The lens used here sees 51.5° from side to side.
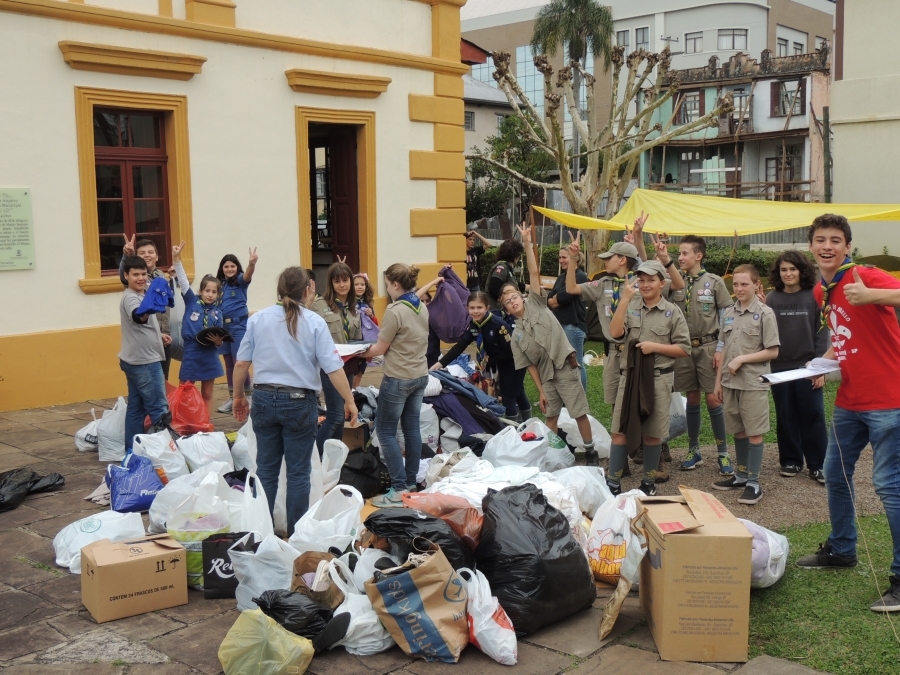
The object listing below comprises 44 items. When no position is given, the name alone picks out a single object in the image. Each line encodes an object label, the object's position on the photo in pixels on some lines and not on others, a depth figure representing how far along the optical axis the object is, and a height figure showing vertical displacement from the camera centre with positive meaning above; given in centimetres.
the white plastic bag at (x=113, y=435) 764 -158
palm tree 3822 +854
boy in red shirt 458 -68
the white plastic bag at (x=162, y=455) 648 -148
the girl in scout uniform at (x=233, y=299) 950 -60
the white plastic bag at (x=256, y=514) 517 -151
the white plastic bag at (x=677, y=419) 779 -154
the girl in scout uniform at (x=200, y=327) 874 -81
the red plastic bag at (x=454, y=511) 460 -138
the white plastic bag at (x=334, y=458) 627 -147
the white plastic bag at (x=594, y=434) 766 -165
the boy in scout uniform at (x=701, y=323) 723 -69
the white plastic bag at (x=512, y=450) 683 -157
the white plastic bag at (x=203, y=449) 668 -150
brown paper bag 413 -164
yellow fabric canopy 1154 +24
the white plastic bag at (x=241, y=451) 692 -156
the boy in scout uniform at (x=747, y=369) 657 -98
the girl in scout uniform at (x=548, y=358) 713 -94
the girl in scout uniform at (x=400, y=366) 648 -89
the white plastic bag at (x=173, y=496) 549 -150
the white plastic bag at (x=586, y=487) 590 -160
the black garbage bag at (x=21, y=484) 640 -171
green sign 940 +14
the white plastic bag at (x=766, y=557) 473 -166
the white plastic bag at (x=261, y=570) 467 -165
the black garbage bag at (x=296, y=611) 418 -167
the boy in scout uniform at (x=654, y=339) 643 -73
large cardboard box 414 -160
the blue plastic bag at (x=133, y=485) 611 -160
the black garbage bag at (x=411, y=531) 442 -139
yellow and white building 966 +116
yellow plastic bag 394 -173
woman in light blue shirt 531 -78
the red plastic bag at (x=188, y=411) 780 -142
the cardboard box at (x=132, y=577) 460 -167
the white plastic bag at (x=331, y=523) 488 -151
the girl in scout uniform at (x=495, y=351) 813 -101
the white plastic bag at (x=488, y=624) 413 -174
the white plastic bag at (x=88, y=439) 797 -167
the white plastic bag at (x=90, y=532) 532 -168
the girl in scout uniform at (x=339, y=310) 729 -56
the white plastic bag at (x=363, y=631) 423 -177
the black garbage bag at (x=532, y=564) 441 -157
